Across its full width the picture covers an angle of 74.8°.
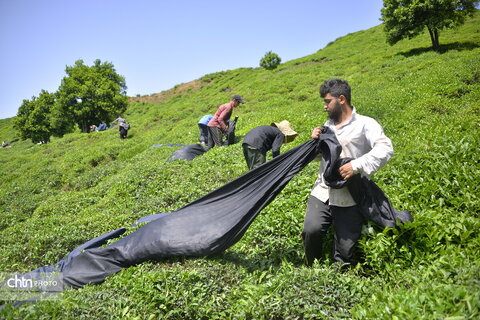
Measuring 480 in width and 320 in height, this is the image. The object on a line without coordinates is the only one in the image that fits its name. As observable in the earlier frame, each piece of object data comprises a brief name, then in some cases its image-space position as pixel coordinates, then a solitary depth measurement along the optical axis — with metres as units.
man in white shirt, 3.47
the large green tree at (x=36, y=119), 48.66
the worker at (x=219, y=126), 12.15
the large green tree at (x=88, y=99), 40.41
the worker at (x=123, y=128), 22.72
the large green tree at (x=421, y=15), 21.45
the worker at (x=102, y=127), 35.47
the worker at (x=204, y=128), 13.78
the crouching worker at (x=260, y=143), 7.61
